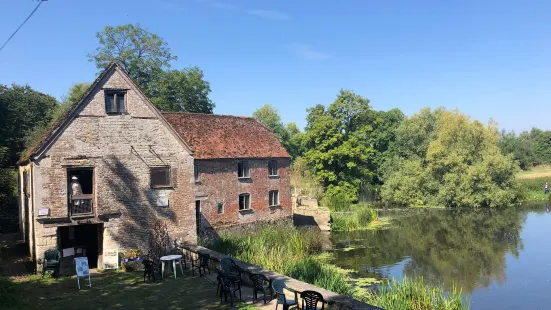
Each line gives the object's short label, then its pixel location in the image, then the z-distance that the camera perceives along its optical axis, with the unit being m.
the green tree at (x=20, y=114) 43.84
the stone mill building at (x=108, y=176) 16.19
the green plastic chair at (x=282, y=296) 9.96
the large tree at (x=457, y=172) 45.69
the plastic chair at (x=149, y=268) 14.36
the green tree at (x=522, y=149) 85.68
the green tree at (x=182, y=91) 43.66
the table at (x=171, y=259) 15.08
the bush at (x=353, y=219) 35.44
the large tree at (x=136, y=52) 43.69
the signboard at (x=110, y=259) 16.75
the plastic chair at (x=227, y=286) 11.27
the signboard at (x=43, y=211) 15.74
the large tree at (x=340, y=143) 47.28
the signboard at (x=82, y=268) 14.00
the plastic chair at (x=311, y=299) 9.54
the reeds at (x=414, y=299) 12.65
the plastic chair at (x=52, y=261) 15.50
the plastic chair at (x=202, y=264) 15.33
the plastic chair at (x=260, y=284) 11.64
